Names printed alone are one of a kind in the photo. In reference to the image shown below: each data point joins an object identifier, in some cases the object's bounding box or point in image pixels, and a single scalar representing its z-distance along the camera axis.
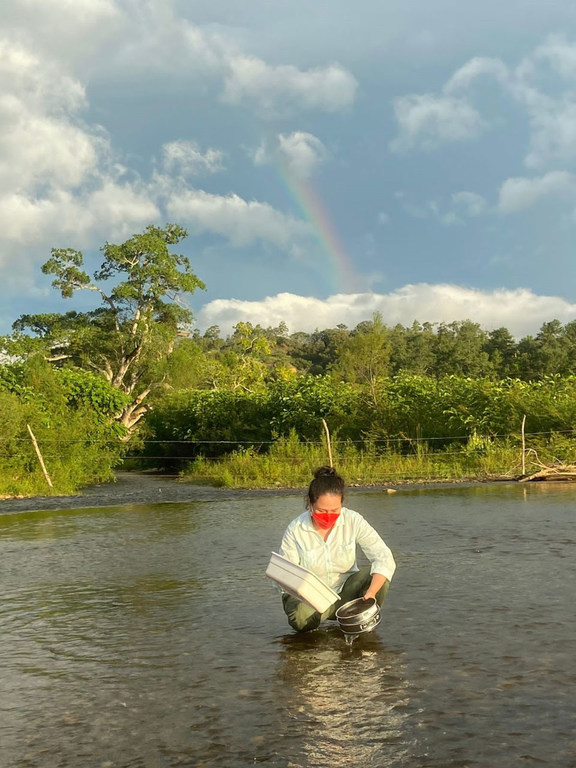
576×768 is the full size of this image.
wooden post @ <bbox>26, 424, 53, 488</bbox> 20.54
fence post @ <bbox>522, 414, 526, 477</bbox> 20.36
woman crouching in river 5.60
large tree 43.75
